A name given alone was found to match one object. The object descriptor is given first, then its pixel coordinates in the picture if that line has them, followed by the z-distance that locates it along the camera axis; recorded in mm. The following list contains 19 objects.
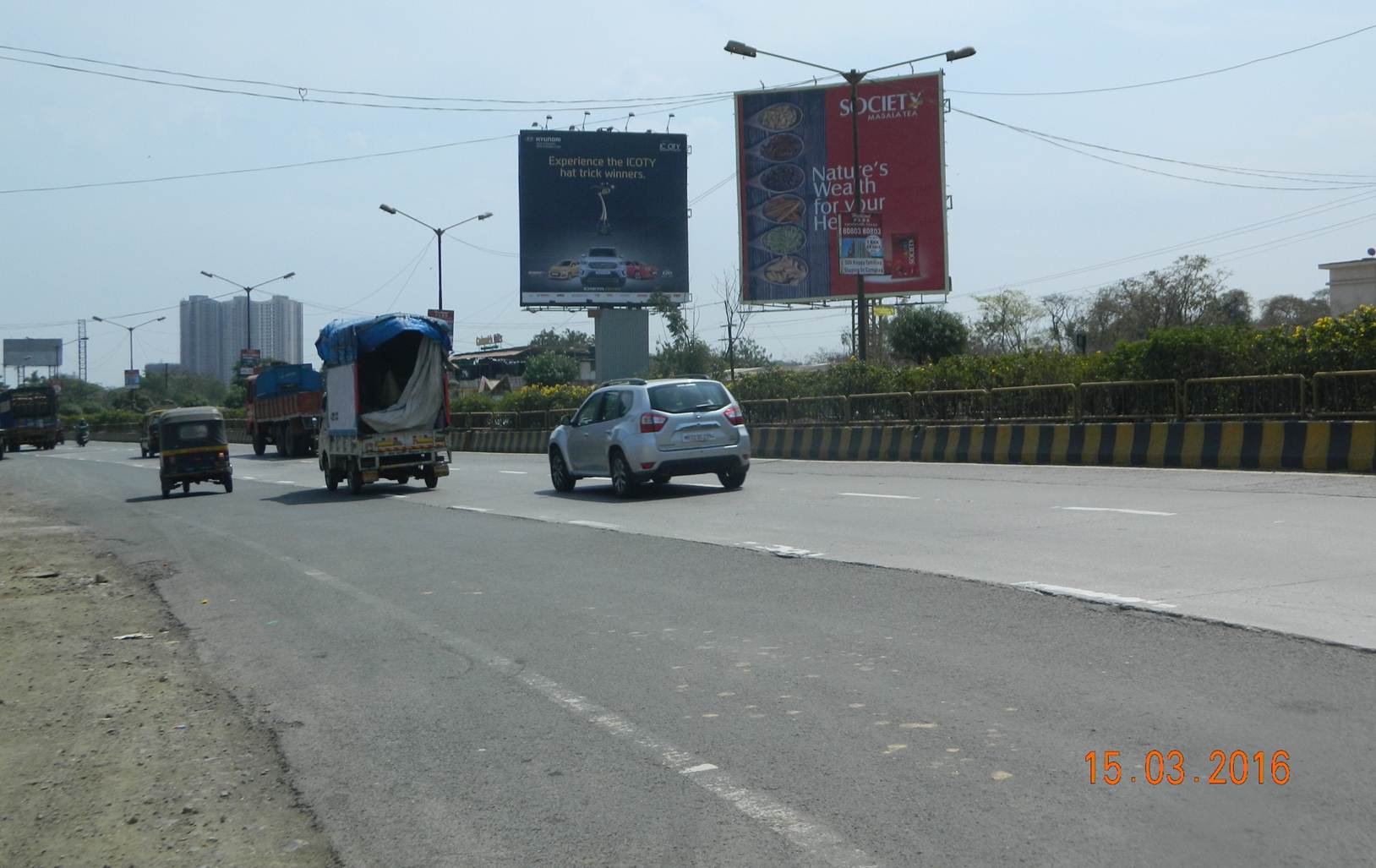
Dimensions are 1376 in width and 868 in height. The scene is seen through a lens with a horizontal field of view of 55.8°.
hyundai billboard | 61031
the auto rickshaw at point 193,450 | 29125
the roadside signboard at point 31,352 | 161750
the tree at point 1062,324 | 80650
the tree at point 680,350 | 64062
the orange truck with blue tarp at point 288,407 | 49719
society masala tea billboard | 48875
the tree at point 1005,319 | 94312
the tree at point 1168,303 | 69000
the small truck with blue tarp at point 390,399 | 25078
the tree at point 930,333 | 64812
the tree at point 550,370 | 93438
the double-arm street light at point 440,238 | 53531
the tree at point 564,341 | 129125
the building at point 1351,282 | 63312
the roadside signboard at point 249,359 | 83188
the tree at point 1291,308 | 76375
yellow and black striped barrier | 17766
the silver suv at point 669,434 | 18719
